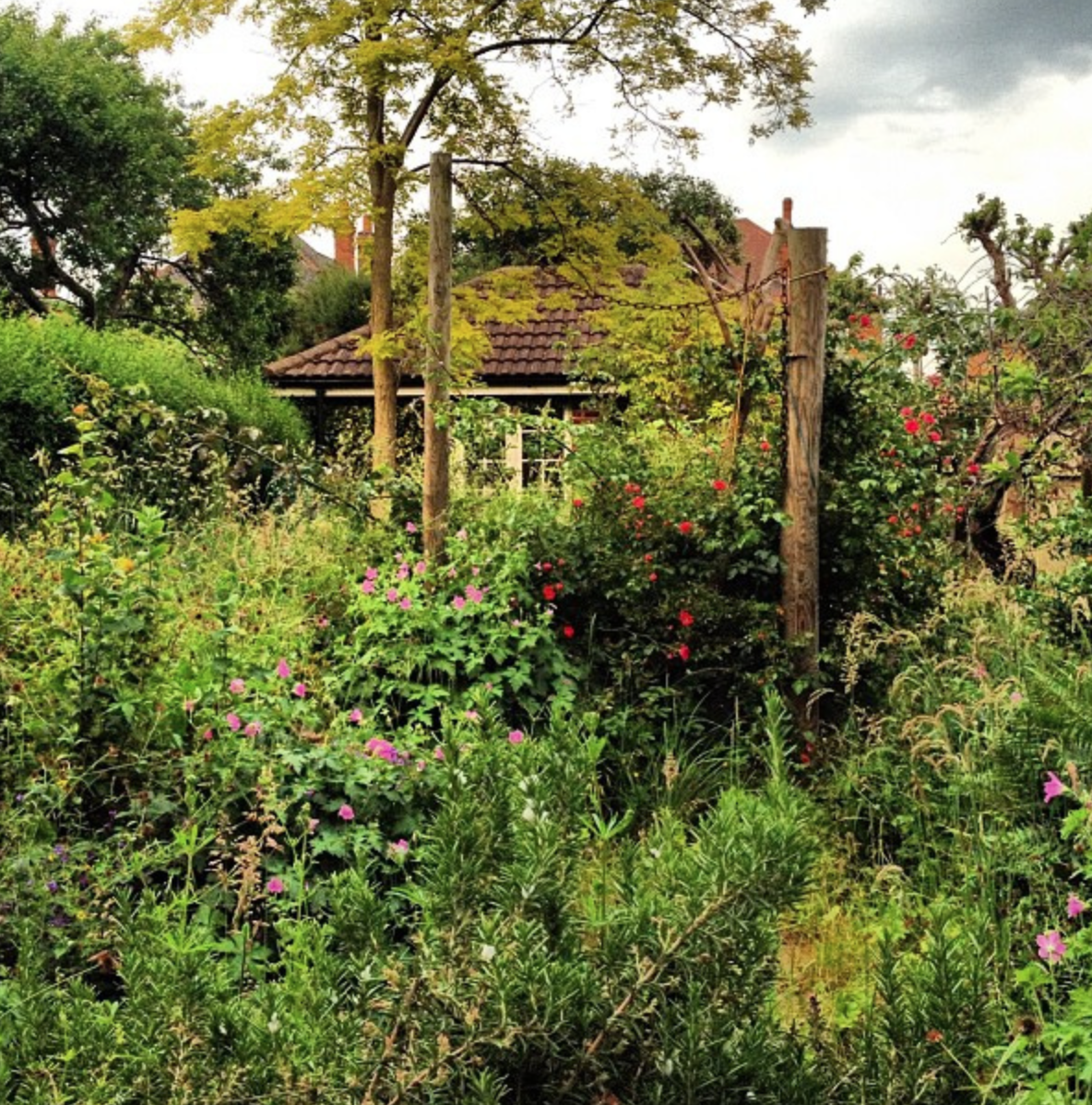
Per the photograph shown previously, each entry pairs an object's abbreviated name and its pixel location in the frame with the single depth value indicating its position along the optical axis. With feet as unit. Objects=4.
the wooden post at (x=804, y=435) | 18.66
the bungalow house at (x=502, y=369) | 60.13
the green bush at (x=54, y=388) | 32.17
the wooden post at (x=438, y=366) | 20.17
